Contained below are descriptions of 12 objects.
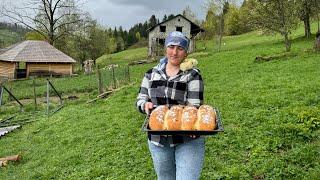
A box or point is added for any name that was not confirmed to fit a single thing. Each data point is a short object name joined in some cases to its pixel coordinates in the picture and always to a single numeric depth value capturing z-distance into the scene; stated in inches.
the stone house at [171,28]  1568.0
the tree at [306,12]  958.3
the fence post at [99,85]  524.1
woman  113.7
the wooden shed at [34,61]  1298.5
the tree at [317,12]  857.8
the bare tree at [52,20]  1513.7
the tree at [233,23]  2188.8
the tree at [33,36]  2092.7
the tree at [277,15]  876.7
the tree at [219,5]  1400.7
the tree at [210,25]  1892.7
